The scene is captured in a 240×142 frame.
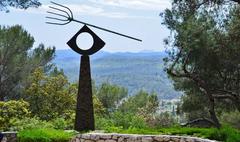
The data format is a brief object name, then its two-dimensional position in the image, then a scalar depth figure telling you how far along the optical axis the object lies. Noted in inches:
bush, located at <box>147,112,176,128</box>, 746.2
